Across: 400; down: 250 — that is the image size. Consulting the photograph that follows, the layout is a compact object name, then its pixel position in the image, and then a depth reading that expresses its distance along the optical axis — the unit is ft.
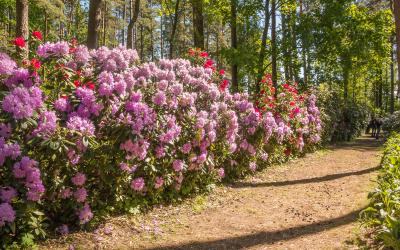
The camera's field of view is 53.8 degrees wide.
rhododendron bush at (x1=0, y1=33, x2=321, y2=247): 13.41
